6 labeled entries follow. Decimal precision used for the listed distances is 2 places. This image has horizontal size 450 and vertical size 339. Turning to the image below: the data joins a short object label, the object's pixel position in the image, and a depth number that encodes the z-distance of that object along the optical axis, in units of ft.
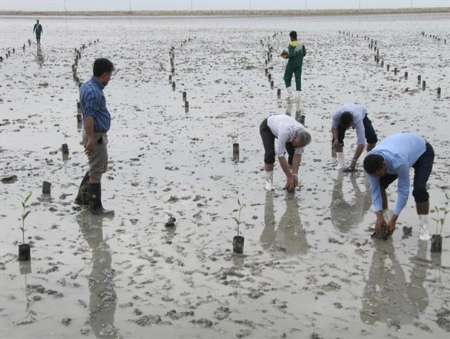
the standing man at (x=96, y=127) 23.85
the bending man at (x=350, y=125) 29.99
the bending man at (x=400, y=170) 20.56
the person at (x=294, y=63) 53.83
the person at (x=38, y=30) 116.24
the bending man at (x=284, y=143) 26.91
